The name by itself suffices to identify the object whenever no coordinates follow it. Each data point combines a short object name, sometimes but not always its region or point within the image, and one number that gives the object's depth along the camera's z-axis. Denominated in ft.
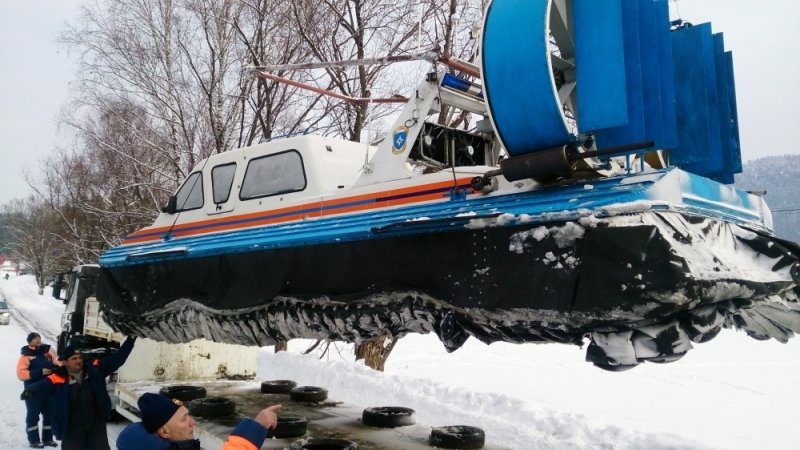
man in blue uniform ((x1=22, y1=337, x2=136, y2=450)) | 18.08
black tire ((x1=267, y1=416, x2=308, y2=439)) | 16.48
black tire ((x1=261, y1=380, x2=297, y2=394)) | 23.94
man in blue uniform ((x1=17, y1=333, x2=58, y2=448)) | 24.40
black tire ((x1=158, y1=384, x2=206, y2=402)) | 22.26
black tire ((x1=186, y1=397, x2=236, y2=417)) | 19.03
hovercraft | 9.26
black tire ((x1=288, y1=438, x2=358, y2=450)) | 15.01
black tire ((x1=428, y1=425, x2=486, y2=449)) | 15.89
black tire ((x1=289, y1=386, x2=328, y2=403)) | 21.61
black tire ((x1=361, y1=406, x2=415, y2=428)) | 18.16
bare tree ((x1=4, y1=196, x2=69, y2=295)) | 152.97
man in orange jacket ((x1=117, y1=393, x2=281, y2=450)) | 9.05
